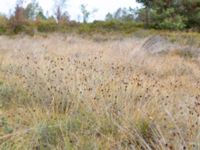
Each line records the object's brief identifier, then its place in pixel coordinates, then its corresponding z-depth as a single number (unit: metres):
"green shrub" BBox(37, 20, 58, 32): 24.55
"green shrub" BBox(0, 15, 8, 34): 25.17
